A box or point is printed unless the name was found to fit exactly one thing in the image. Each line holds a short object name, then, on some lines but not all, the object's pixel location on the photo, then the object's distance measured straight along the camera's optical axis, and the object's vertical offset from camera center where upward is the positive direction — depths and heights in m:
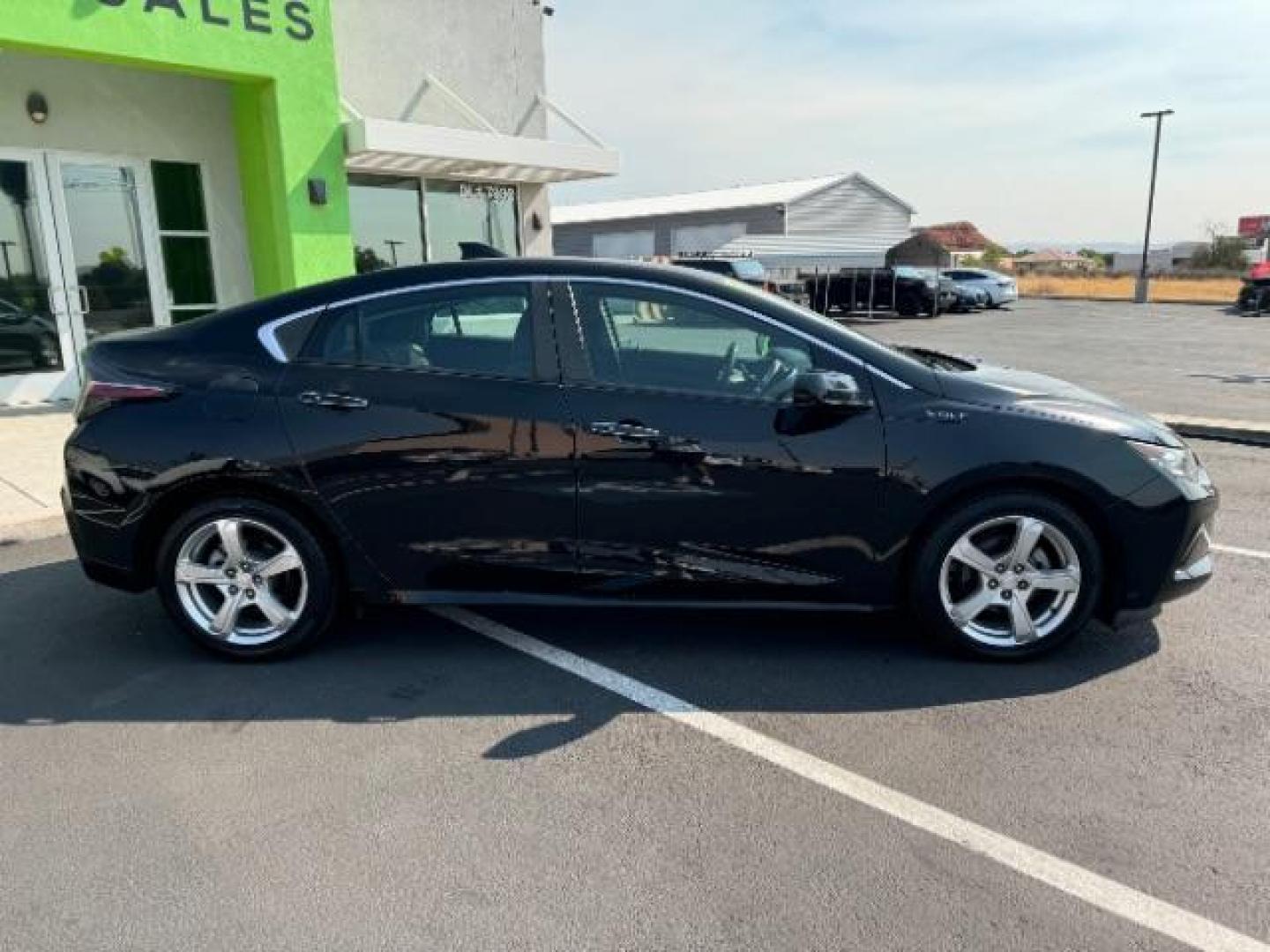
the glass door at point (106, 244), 9.05 +0.31
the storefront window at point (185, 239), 9.67 +0.37
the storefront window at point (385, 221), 11.53 +0.63
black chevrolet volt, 3.50 -0.76
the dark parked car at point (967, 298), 29.23 -1.22
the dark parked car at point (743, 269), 21.14 -0.11
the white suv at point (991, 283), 30.20 -0.78
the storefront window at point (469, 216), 12.37 +0.72
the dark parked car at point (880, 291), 27.12 -0.87
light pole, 32.19 -0.60
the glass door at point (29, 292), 8.72 -0.14
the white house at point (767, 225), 44.16 +2.00
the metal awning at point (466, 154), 9.73 +1.32
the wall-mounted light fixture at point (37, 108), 8.57 +1.55
